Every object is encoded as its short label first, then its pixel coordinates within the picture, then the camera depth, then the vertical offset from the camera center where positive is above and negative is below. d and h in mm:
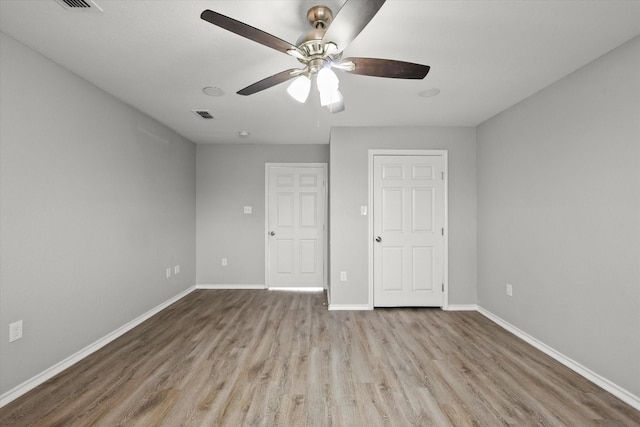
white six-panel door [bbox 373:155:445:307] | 3846 -191
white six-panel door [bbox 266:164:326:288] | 4883 -144
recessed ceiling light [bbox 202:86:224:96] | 2711 +1185
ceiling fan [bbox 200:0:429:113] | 1272 +858
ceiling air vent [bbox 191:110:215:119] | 3326 +1193
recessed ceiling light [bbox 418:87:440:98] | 2766 +1191
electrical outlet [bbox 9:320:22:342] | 1938 -766
